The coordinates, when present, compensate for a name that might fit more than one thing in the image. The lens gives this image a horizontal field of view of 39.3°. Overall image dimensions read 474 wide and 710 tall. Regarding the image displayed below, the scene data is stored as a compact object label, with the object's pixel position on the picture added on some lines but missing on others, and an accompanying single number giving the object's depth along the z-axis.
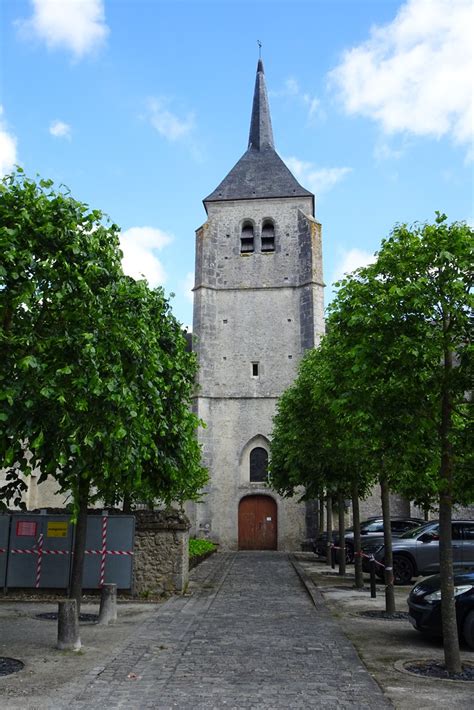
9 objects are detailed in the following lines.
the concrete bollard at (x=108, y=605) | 10.42
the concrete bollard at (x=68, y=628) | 8.36
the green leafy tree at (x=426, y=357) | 7.62
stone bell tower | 33.81
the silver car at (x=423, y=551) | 16.20
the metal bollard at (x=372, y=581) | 13.03
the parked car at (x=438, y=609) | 8.75
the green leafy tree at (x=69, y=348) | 6.92
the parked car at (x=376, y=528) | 22.48
